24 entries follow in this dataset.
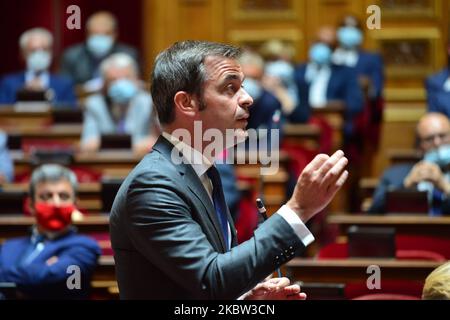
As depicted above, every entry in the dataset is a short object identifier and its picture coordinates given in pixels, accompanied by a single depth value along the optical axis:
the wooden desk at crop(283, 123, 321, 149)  13.35
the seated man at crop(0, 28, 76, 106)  15.78
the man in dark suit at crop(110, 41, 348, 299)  3.45
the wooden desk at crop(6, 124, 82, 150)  13.58
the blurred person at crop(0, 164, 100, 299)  7.28
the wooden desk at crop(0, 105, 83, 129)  14.31
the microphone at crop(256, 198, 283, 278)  3.71
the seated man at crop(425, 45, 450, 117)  12.70
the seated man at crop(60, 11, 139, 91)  16.44
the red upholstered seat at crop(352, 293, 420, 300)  6.08
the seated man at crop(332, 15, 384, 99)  15.53
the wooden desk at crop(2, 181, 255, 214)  10.34
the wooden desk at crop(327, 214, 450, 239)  8.64
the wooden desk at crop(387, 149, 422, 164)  11.49
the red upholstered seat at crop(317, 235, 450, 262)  7.94
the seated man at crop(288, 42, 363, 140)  14.61
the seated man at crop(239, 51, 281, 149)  13.40
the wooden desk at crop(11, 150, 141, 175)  11.84
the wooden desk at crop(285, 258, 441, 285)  7.26
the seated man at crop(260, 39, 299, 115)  14.90
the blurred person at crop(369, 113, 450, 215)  9.70
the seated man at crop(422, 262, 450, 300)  4.02
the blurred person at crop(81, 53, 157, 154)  13.88
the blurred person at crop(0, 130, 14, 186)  11.59
